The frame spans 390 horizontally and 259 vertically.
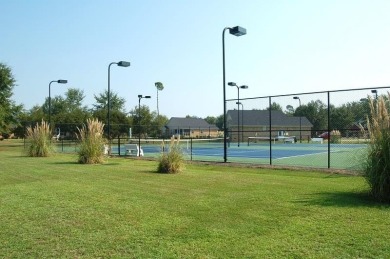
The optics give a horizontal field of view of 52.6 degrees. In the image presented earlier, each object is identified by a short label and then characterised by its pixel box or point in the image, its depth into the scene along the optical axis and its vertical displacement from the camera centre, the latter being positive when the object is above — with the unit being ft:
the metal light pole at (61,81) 84.32 +12.07
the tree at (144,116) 168.23 +9.58
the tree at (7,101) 120.95 +11.56
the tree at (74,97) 271.06 +28.24
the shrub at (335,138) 90.56 -0.65
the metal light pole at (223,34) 50.47 +13.26
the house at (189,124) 245.43 +6.72
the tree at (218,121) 330.22 +13.68
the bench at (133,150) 72.61 -2.40
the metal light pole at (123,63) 69.31 +12.93
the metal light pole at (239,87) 107.14 +13.44
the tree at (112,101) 215.51 +19.63
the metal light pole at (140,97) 96.28 +9.92
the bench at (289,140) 128.52 -1.42
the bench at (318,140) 125.66 -1.46
